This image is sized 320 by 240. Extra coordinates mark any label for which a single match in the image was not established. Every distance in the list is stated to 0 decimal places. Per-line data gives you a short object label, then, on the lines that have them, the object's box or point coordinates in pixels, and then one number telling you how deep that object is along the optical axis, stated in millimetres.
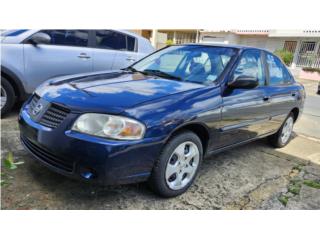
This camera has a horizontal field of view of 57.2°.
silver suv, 4316
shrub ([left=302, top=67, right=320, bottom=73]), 19609
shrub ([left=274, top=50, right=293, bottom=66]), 21047
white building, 20662
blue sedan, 2285
